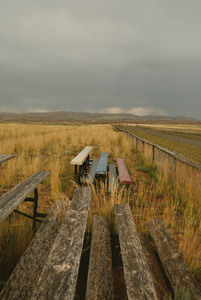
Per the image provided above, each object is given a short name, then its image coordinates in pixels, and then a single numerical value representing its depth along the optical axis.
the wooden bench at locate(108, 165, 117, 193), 3.85
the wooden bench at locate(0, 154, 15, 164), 3.02
